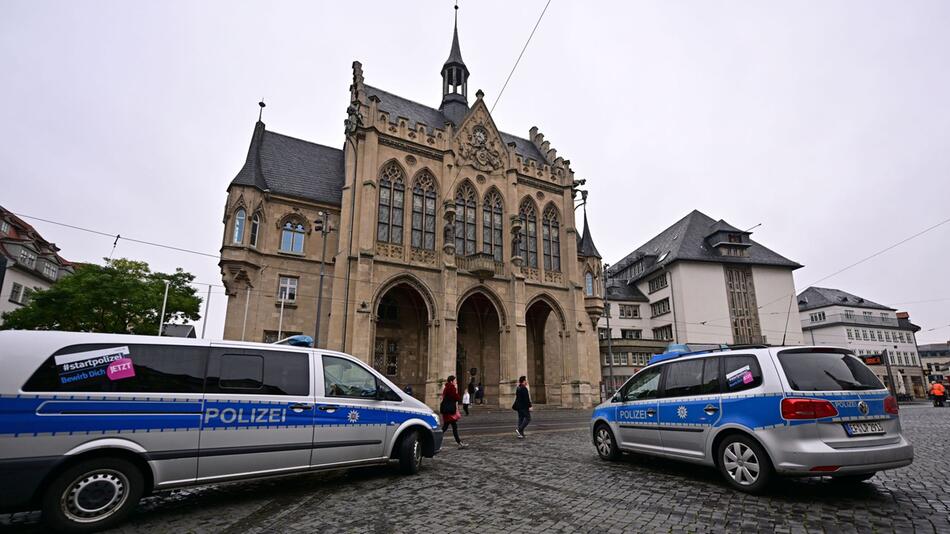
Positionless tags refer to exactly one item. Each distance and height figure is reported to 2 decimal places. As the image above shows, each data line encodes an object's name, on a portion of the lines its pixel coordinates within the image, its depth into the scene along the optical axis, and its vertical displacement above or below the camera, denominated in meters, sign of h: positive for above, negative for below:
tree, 24.80 +4.12
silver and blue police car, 4.89 -0.43
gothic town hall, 22.52 +6.91
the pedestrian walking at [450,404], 10.02 -0.55
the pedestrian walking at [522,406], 11.49 -0.67
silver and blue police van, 4.12 -0.42
